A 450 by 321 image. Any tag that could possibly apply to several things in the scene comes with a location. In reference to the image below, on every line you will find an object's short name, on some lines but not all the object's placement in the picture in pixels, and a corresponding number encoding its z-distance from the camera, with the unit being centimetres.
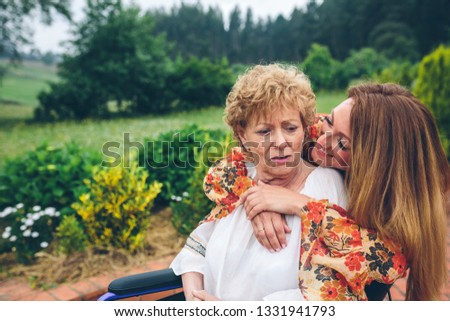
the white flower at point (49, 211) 342
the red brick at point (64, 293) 288
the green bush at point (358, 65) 2305
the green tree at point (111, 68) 1508
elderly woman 157
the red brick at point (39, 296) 292
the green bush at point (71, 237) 329
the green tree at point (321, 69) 2253
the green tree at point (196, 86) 1659
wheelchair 180
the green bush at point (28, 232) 339
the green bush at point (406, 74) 1182
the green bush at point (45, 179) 380
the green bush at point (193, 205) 359
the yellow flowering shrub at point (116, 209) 332
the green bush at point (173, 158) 425
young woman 140
